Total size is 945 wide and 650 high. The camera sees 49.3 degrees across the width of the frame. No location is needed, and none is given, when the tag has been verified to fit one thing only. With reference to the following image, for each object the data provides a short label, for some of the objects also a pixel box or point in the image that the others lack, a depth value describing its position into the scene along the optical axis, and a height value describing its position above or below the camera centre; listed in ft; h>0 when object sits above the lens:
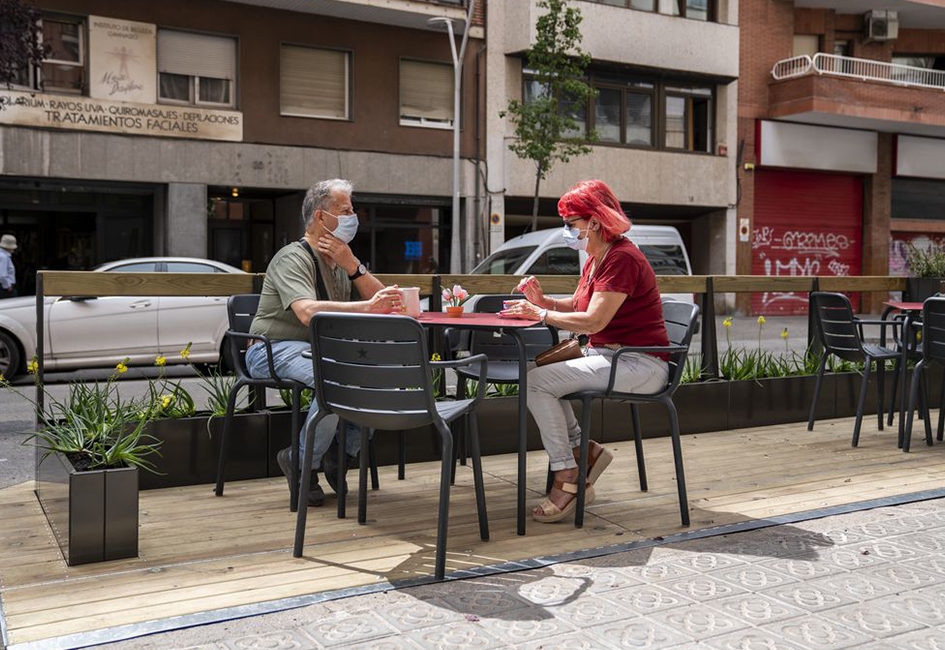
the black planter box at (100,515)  13.66 -3.43
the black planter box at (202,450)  18.34 -3.45
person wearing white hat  46.83 -0.63
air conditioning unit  92.99 +21.99
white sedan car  36.58 -2.58
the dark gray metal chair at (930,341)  22.33 -1.58
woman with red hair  16.11 -0.90
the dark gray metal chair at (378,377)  13.30 -1.52
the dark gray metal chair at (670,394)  15.97 -2.04
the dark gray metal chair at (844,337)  24.06 -1.66
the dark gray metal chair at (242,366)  16.69 -1.89
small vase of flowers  16.57 -0.60
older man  16.89 -0.40
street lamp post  69.46 +10.24
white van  49.73 +0.50
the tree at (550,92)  71.67 +12.20
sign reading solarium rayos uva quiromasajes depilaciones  60.23 +9.60
